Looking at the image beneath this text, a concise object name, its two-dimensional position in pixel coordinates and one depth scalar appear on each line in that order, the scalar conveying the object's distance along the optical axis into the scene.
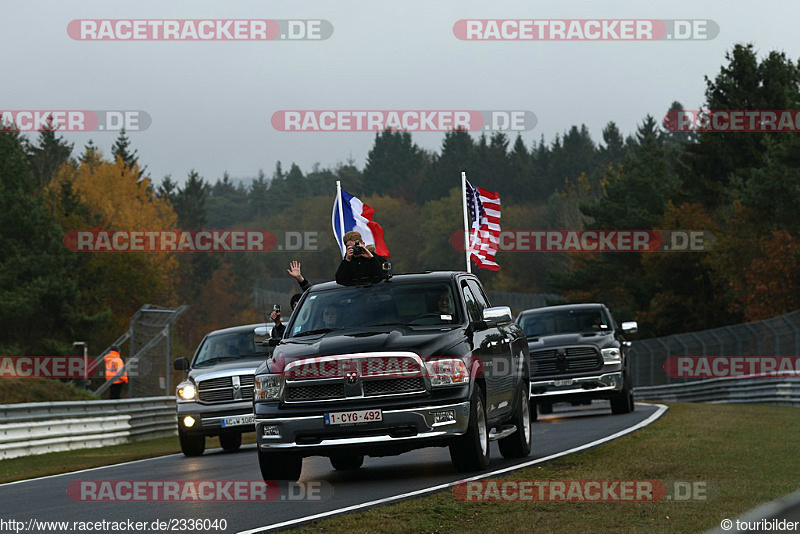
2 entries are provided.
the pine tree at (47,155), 114.81
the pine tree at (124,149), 142.86
